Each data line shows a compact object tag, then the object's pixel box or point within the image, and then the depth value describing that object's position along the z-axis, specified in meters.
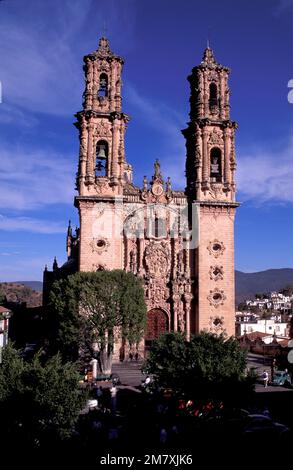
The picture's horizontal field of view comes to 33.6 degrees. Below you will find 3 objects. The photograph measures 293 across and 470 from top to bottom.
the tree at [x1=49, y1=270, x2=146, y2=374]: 27.95
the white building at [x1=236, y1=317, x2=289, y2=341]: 69.25
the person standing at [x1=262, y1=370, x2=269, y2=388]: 26.89
